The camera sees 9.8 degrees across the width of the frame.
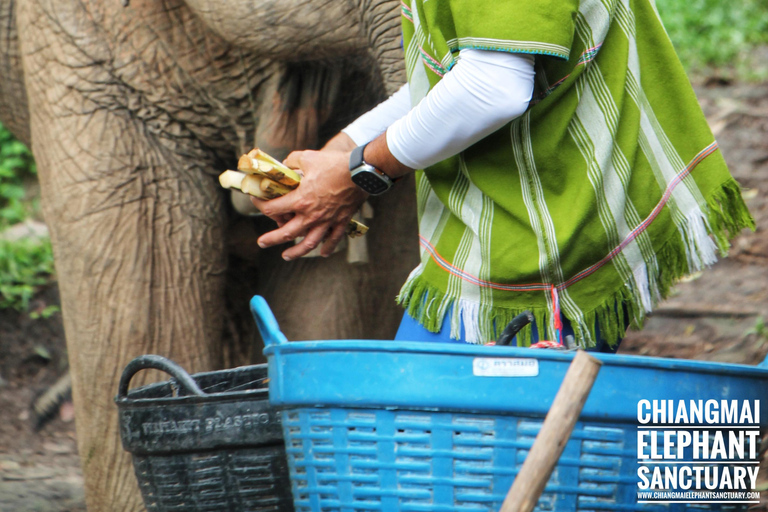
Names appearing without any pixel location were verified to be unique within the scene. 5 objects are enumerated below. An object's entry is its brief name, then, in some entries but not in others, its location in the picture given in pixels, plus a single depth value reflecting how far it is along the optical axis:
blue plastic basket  4.90
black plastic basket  5.14
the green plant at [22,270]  9.14
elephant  5.79
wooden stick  4.79
